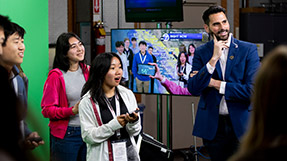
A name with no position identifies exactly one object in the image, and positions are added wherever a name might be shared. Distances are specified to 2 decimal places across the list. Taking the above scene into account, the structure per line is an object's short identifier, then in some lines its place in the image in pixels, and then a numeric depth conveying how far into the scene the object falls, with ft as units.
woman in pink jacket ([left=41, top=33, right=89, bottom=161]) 11.11
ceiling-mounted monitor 15.47
